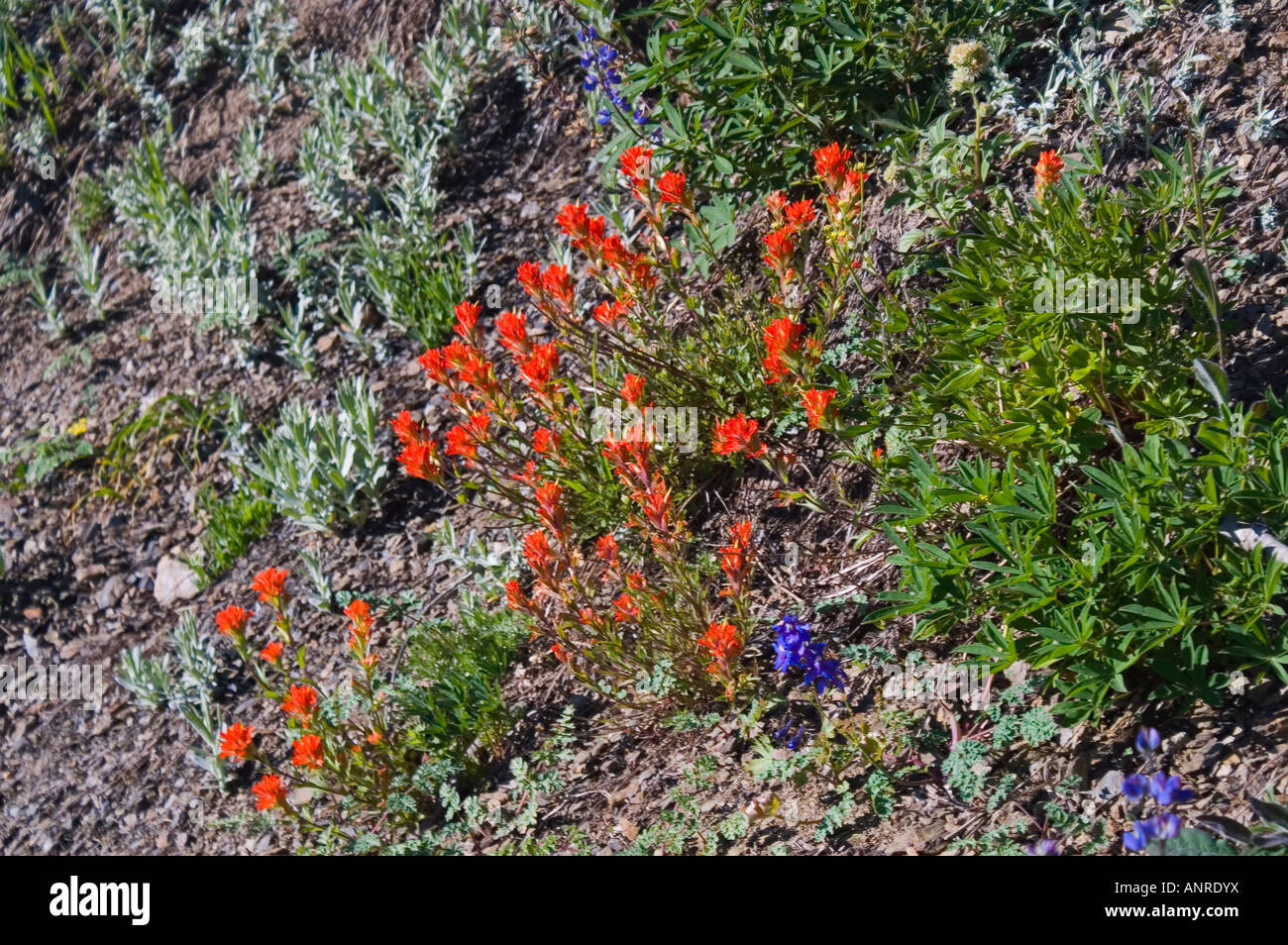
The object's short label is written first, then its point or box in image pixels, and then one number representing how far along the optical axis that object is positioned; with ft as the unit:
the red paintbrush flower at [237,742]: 10.51
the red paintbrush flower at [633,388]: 10.48
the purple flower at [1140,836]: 6.57
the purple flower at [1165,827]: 6.48
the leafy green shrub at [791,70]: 12.28
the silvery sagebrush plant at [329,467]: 14.42
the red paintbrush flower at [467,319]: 11.51
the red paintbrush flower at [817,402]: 9.93
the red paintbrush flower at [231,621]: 11.05
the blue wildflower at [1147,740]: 6.80
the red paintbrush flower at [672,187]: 11.34
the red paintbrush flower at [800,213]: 11.16
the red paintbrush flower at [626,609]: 10.04
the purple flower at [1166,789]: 6.53
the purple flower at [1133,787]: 6.58
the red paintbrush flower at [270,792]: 10.23
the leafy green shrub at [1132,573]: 8.04
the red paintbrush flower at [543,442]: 11.21
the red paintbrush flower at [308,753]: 10.27
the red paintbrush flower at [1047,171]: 10.09
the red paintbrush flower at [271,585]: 10.91
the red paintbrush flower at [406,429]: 10.83
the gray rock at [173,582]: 15.26
